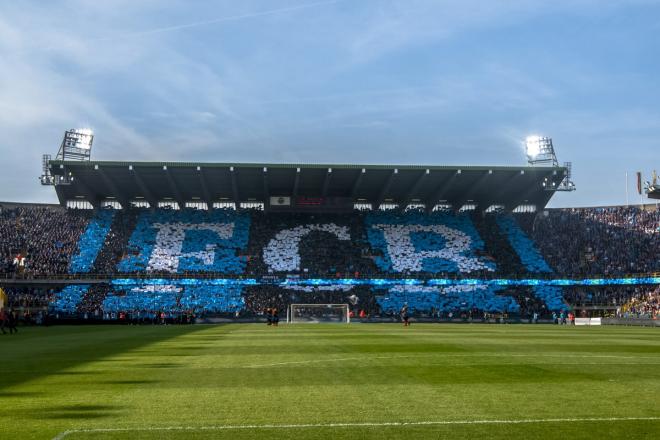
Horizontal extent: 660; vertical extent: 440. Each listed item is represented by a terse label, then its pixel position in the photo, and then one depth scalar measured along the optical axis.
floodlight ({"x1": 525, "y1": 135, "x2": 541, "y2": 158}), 84.75
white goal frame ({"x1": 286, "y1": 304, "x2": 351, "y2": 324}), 64.94
